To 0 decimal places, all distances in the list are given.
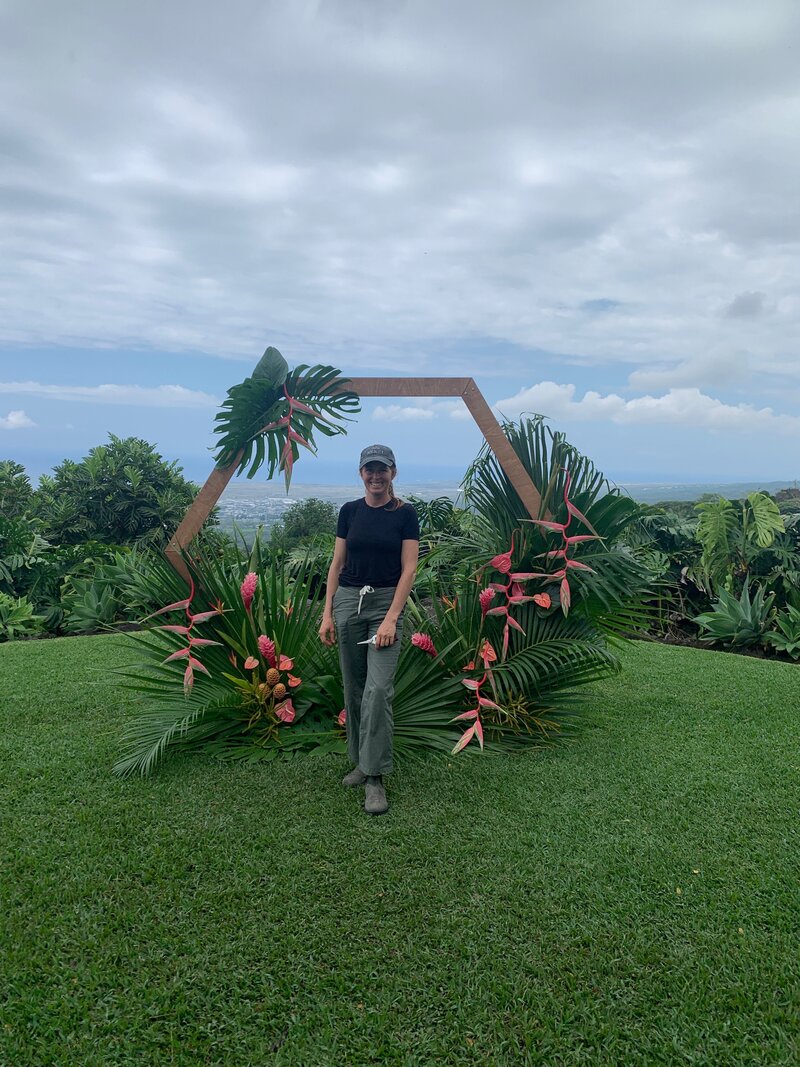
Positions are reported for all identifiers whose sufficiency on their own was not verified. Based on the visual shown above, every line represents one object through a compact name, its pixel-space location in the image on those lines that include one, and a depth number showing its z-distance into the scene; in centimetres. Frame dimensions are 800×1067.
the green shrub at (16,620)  784
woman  346
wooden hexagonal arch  420
